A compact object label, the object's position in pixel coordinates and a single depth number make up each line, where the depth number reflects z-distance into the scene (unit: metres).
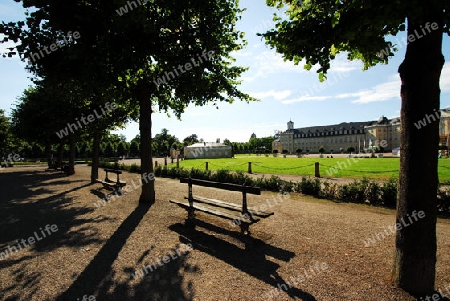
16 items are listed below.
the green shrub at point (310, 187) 11.20
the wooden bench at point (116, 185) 11.99
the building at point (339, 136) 104.62
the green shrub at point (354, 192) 9.92
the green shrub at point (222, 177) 14.78
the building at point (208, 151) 74.44
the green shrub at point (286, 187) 12.11
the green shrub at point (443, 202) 8.33
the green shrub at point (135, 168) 23.73
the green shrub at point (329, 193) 10.70
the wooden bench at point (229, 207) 5.58
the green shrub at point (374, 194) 9.59
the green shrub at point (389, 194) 9.18
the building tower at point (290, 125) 143.38
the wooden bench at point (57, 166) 22.52
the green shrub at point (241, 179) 13.39
